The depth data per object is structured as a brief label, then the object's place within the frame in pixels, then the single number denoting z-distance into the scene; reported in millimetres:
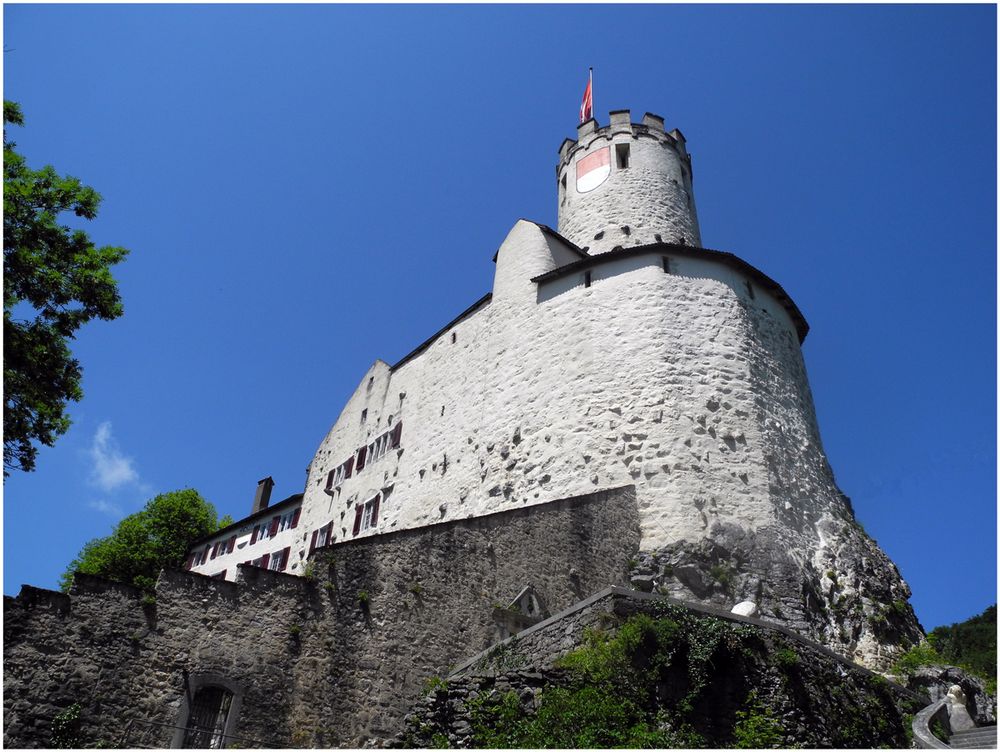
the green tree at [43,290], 11062
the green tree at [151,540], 33250
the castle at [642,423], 16156
